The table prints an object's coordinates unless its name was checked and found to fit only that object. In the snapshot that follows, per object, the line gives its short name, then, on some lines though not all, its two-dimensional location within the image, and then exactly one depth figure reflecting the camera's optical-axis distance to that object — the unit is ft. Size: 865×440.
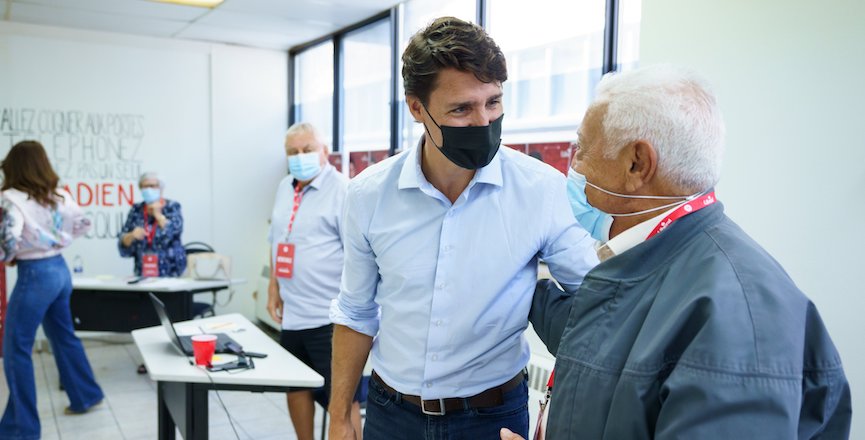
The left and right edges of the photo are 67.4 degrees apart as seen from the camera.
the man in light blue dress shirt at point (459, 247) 4.69
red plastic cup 7.96
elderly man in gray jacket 2.52
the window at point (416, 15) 13.94
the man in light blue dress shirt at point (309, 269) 9.95
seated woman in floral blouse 15.74
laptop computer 8.38
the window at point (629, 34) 10.05
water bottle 17.49
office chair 16.42
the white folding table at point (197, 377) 7.61
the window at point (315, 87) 19.98
